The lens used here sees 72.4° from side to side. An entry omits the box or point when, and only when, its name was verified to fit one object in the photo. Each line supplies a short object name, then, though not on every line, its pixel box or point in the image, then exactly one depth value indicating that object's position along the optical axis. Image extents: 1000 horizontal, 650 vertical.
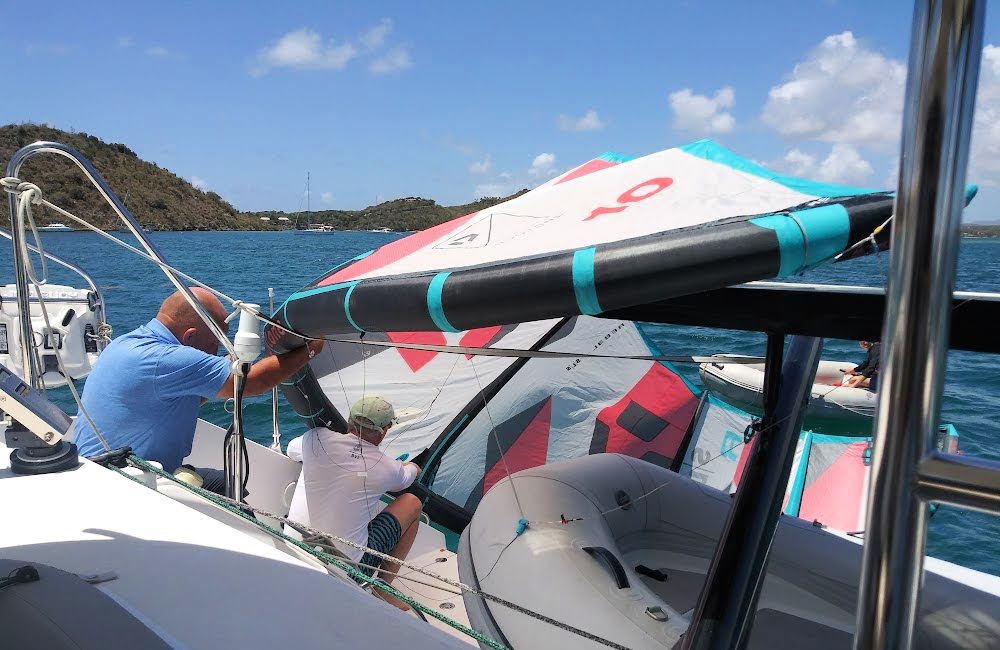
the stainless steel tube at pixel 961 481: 0.47
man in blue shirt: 2.52
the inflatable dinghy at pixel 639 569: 2.07
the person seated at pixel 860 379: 5.56
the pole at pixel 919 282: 0.47
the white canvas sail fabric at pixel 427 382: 3.91
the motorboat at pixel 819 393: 6.04
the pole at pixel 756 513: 1.54
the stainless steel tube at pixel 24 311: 2.12
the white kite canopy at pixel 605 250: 1.30
